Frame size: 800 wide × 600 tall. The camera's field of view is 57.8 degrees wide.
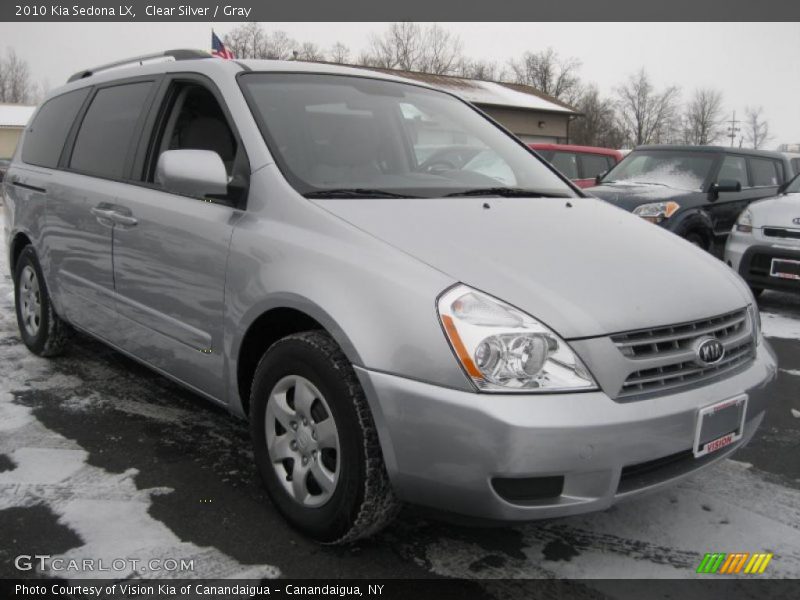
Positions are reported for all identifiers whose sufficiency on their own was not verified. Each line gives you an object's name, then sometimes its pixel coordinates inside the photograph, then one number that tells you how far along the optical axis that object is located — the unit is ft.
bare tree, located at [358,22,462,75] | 200.64
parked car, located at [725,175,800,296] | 20.68
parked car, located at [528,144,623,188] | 35.22
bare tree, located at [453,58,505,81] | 213.91
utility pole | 301.22
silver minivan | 6.64
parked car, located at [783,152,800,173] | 46.30
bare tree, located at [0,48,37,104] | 265.95
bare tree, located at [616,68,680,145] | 268.82
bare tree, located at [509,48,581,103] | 239.30
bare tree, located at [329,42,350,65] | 195.27
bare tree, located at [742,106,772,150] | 304.71
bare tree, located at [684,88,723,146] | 276.21
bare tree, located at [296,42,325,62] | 169.74
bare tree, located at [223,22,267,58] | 171.03
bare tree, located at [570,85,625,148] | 228.43
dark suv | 24.18
